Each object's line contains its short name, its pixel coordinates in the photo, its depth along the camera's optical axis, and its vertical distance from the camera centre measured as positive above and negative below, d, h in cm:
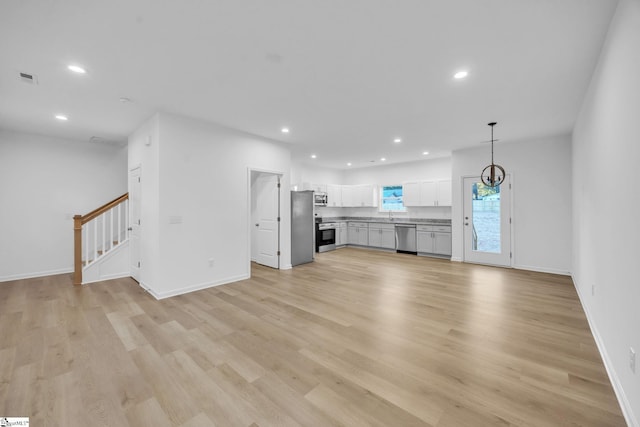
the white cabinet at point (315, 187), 835 +86
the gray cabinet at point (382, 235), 809 -68
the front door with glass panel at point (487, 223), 588 -23
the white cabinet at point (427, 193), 738 +58
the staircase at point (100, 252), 468 -69
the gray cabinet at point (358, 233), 874 -66
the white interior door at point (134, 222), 473 -12
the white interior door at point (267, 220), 581 -13
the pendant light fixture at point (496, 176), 572 +81
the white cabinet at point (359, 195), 912 +62
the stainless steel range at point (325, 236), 814 -69
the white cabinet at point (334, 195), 910 +63
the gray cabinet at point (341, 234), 888 -69
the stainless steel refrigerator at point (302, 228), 623 -33
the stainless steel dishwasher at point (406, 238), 771 -74
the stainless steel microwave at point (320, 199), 864 +48
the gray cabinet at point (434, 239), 697 -71
